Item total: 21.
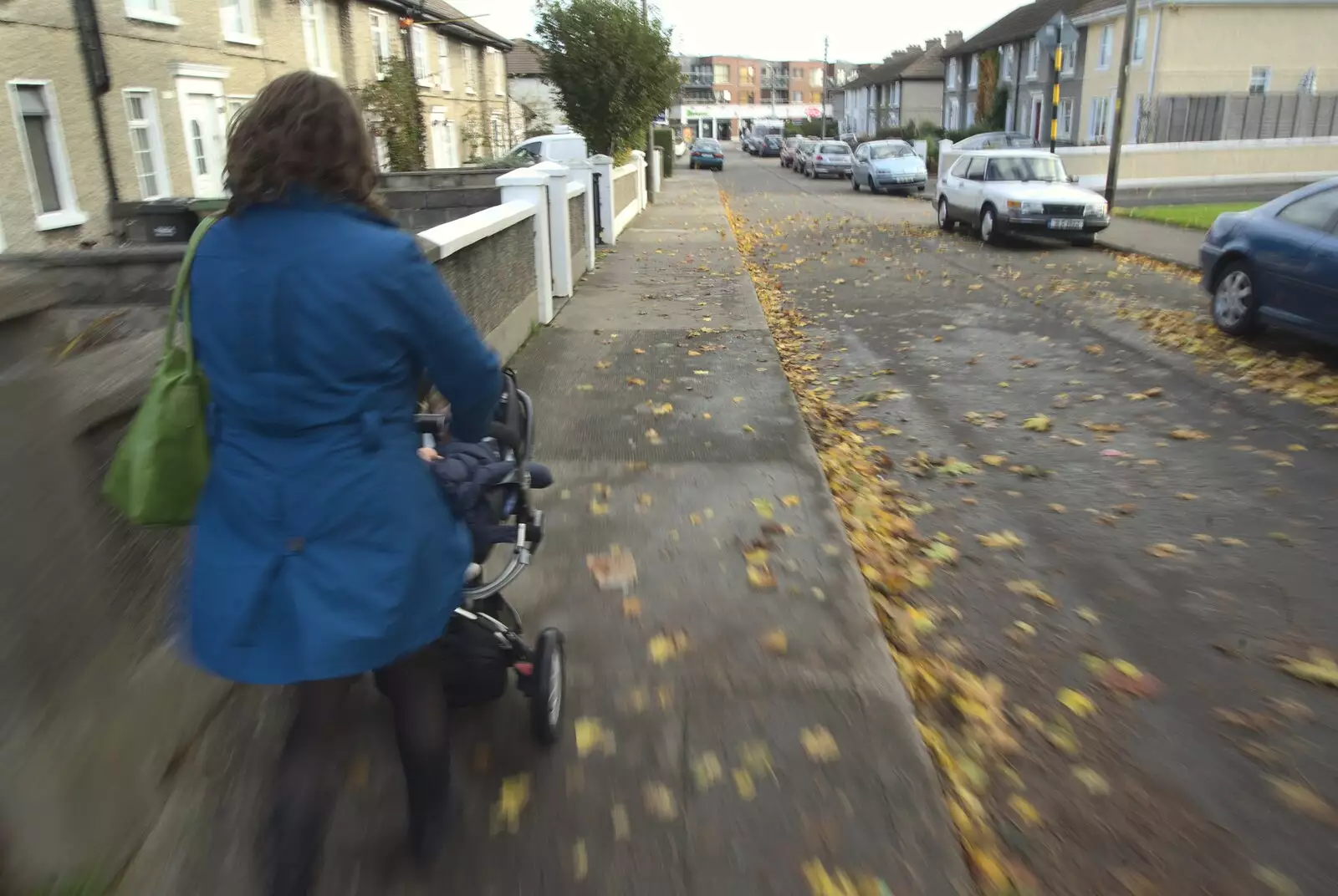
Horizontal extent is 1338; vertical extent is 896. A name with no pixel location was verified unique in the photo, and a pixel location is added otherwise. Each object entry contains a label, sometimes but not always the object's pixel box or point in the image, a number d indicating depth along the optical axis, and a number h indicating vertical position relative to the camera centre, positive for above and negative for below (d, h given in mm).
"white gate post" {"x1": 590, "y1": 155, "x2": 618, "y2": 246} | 16953 -1168
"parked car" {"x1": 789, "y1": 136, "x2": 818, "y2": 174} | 43500 -1461
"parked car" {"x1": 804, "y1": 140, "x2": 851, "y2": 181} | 40500 -1645
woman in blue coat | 2070 -552
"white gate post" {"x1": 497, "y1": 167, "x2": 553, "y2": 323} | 9719 -743
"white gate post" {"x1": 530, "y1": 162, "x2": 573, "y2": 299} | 11445 -1132
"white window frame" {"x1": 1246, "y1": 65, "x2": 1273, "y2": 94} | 34000 +960
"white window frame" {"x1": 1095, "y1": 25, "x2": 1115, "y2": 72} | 37344 +2265
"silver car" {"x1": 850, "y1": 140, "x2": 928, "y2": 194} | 30812 -1518
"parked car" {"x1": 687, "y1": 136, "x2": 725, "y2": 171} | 50812 -1706
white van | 16500 -372
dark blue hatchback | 8094 -1313
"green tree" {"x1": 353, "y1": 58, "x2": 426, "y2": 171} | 22656 +347
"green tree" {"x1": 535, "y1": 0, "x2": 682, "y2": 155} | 22281 +1268
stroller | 2729 -1395
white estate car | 16484 -1399
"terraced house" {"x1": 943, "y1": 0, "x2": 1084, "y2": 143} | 41281 +1736
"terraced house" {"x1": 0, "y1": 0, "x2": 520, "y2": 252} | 13266 +684
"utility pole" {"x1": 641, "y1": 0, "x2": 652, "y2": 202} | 29488 -845
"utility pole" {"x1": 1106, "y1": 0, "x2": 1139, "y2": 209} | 19109 +532
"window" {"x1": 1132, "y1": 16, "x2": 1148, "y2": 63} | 33781 +2288
